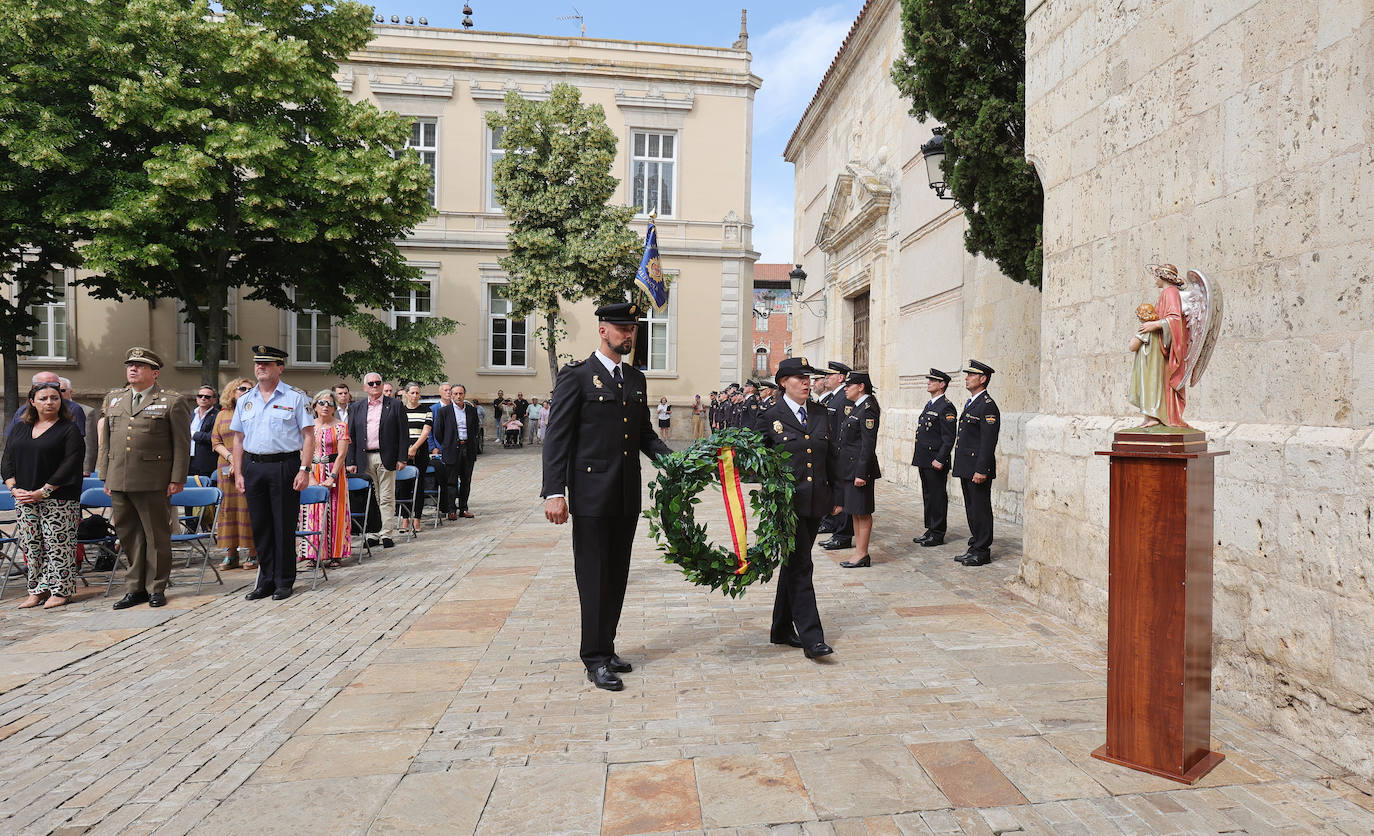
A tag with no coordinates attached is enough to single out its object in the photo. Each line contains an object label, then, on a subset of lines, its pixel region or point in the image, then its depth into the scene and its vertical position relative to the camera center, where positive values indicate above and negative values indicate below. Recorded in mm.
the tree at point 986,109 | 8578 +3123
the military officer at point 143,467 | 6289 -559
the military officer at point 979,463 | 7793 -609
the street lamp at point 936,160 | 9883 +2890
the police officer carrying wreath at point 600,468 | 4504 -388
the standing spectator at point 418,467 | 9844 -879
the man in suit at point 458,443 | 10523 -617
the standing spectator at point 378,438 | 8914 -457
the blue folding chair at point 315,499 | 7145 -910
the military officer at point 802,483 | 4949 -527
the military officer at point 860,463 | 7832 -618
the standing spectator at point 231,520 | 7875 -1194
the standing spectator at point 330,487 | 7977 -885
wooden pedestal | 3273 -844
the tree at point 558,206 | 21031 +4888
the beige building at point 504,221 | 25000 +5789
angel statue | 3480 +249
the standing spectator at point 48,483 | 6406 -702
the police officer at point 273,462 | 6559 -536
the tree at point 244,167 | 16703 +4815
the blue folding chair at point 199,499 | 6975 -892
